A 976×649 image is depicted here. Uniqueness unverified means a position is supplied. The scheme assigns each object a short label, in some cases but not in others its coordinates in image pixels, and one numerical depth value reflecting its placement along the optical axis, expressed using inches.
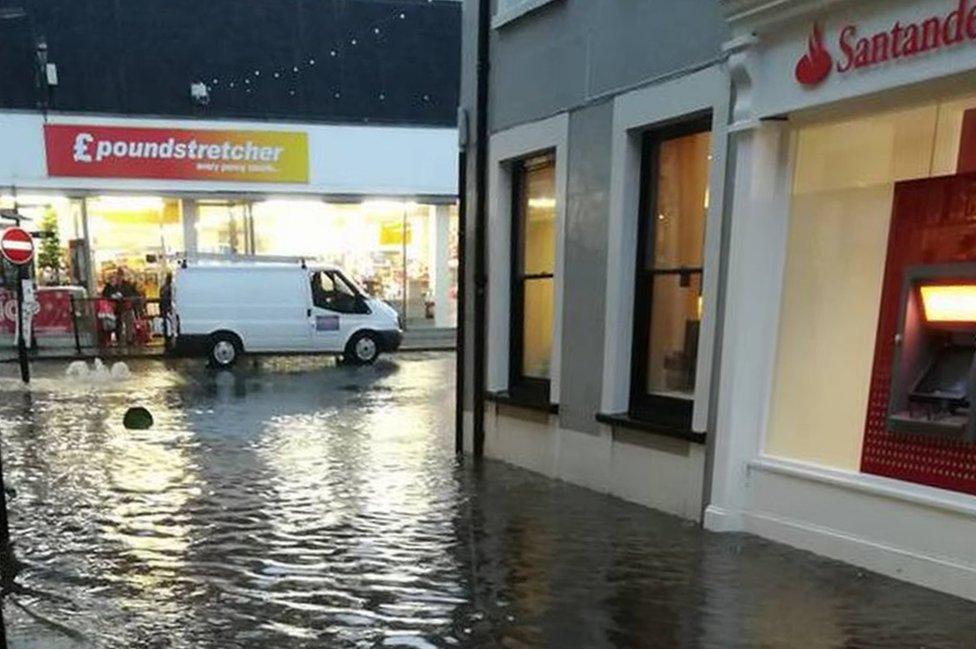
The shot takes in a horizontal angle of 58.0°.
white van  703.7
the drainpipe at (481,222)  350.3
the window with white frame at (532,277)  334.3
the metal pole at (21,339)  589.7
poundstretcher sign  830.5
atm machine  196.4
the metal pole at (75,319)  789.9
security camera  844.6
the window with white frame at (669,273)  267.7
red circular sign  555.2
